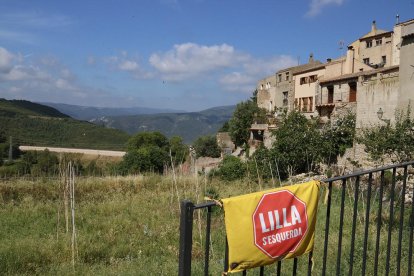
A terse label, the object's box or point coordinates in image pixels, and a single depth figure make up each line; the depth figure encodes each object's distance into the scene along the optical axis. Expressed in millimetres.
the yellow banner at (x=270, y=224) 2178
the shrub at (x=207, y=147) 45688
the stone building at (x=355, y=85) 17297
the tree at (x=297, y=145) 22719
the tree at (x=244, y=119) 38688
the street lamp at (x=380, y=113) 19105
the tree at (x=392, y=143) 10875
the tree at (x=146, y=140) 53547
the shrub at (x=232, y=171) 21055
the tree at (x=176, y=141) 52562
